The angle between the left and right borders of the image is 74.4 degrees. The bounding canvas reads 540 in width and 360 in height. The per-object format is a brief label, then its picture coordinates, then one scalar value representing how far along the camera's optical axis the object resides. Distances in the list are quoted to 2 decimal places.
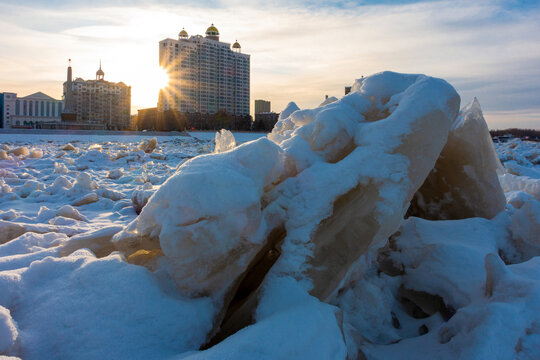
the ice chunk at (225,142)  2.43
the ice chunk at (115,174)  6.15
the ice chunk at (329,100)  3.09
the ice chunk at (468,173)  2.72
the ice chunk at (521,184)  3.68
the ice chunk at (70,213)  3.39
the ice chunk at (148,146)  11.38
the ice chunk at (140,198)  3.79
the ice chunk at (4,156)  7.27
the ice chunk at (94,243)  2.11
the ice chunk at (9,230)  2.64
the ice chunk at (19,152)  8.30
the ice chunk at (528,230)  2.36
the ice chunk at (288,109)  4.04
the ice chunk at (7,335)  1.19
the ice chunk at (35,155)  8.24
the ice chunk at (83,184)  4.51
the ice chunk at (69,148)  10.34
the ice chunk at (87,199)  4.11
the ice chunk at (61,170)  6.18
